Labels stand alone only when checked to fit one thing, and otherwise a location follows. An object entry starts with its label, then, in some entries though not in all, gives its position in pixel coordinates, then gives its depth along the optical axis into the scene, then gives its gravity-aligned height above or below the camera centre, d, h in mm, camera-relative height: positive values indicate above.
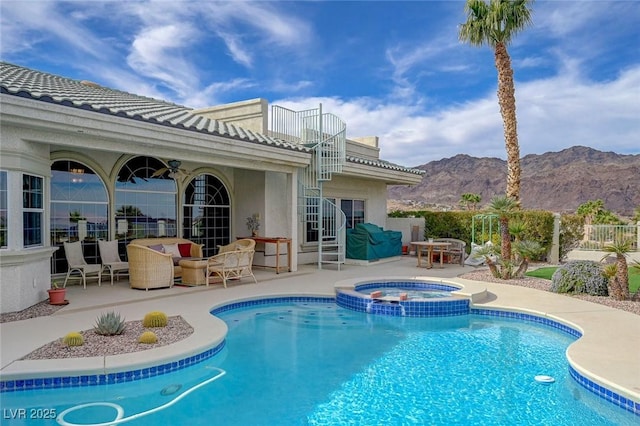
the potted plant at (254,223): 13609 -227
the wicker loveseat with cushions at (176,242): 10883 -694
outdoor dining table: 14352 -1099
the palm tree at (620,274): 9078 -1271
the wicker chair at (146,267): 9797 -1126
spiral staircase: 13906 +1698
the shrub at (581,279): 9844 -1501
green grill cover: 15375 -969
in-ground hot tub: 8977 -1862
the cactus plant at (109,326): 6355 -1581
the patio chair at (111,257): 10281 -973
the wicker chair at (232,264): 10508 -1172
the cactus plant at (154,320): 6871 -1624
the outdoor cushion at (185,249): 11750 -877
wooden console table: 12424 -747
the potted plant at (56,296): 8055 -1450
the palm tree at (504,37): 16656 +6968
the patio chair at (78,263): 9577 -1033
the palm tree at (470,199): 42375 +1556
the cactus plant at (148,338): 6074 -1693
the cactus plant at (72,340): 5816 -1633
